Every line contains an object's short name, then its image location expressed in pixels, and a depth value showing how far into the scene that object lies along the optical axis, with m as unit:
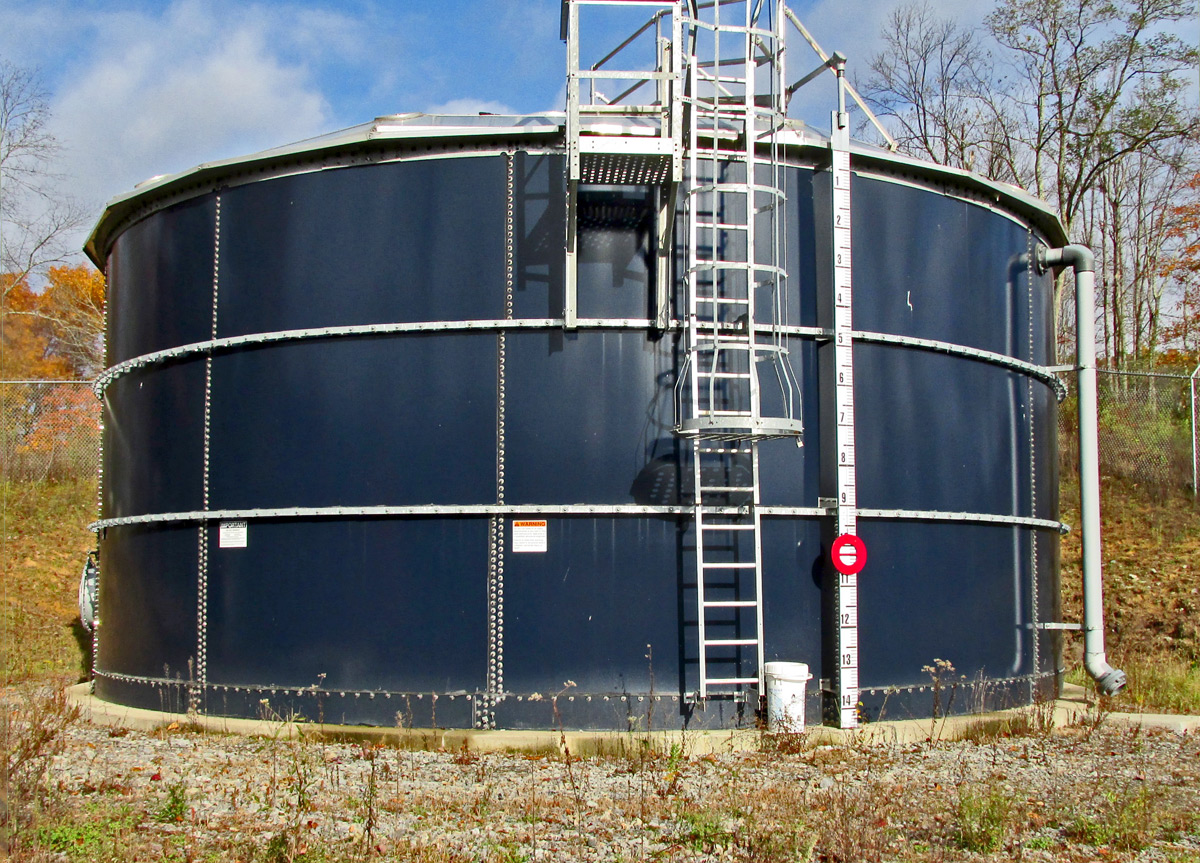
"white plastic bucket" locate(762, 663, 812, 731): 9.30
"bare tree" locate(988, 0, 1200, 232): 29.22
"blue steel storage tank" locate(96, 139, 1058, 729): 9.70
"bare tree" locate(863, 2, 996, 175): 33.47
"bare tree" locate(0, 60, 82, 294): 32.44
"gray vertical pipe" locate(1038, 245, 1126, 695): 11.69
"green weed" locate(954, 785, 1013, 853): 6.19
